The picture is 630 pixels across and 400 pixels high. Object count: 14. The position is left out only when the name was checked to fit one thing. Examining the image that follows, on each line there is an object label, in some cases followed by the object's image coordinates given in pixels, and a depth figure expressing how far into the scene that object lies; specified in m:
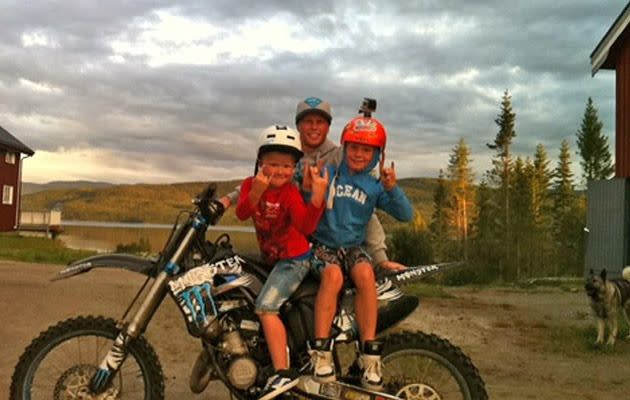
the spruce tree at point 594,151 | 61.28
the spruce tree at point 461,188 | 76.62
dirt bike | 4.31
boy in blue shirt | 4.23
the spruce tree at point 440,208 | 78.88
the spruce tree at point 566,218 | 31.95
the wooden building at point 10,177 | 41.88
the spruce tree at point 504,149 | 58.41
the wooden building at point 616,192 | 18.78
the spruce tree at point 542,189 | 67.26
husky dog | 10.12
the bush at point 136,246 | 30.83
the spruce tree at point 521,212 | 33.34
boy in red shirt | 4.20
